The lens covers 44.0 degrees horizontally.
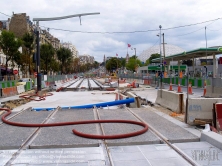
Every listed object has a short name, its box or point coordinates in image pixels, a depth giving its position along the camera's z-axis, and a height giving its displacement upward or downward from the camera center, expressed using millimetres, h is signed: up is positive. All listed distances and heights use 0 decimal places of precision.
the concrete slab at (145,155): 5711 -1847
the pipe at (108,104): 15034 -1660
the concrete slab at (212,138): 6750 -1698
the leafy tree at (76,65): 180500 +6045
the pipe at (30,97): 22017 -1825
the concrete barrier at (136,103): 15589 -1697
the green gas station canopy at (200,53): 33406 +2624
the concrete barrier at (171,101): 12531 -1411
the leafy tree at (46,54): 79656 +6043
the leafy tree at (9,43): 53969 +6376
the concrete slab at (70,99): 18500 -1992
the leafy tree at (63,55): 114088 +8081
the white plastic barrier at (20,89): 28844 -1477
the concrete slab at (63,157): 5738 -1828
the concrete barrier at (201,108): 9133 -1189
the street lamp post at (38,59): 24531 +1516
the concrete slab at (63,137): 6984 -1785
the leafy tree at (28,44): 66500 +7629
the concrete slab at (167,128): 7543 -1821
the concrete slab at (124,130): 7234 -1792
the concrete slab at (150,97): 19234 -1877
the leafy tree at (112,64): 147500 +5242
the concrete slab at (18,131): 7210 -1787
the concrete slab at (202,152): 5781 -1855
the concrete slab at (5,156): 5844 -1825
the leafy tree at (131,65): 128375 +3989
